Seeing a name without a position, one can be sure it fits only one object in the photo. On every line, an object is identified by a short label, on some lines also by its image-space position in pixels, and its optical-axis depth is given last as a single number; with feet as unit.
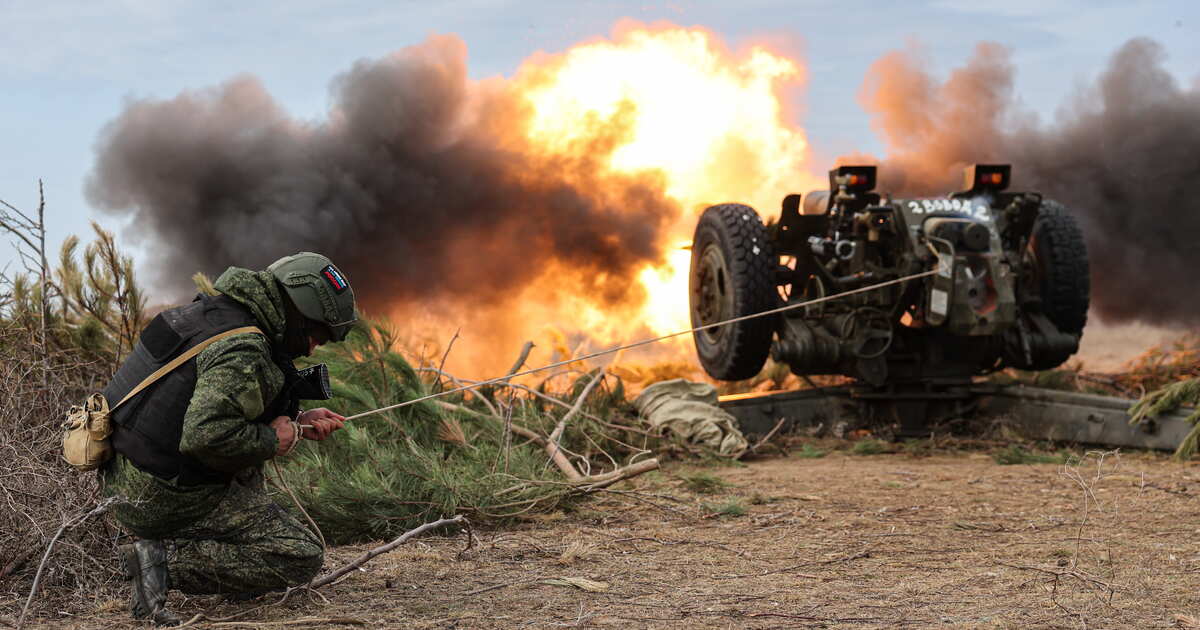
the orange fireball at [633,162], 102.99
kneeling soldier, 29.25
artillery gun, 64.54
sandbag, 65.05
